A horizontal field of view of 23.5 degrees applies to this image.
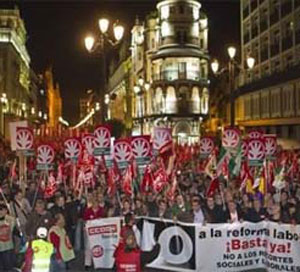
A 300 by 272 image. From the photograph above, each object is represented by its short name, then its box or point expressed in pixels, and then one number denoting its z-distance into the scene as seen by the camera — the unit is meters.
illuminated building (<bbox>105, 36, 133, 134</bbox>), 104.62
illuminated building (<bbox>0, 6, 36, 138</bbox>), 88.25
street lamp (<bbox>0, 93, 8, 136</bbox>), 80.38
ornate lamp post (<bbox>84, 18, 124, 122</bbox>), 21.56
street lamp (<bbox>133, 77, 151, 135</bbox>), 79.56
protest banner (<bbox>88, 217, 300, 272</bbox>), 13.95
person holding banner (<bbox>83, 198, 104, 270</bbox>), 15.57
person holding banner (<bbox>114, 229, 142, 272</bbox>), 12.60
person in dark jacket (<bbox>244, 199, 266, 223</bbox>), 14.94
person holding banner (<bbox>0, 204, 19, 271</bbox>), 14.57
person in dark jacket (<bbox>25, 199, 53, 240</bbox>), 14.37
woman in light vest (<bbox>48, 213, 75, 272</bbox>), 13.94
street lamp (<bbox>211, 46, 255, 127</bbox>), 26.62
